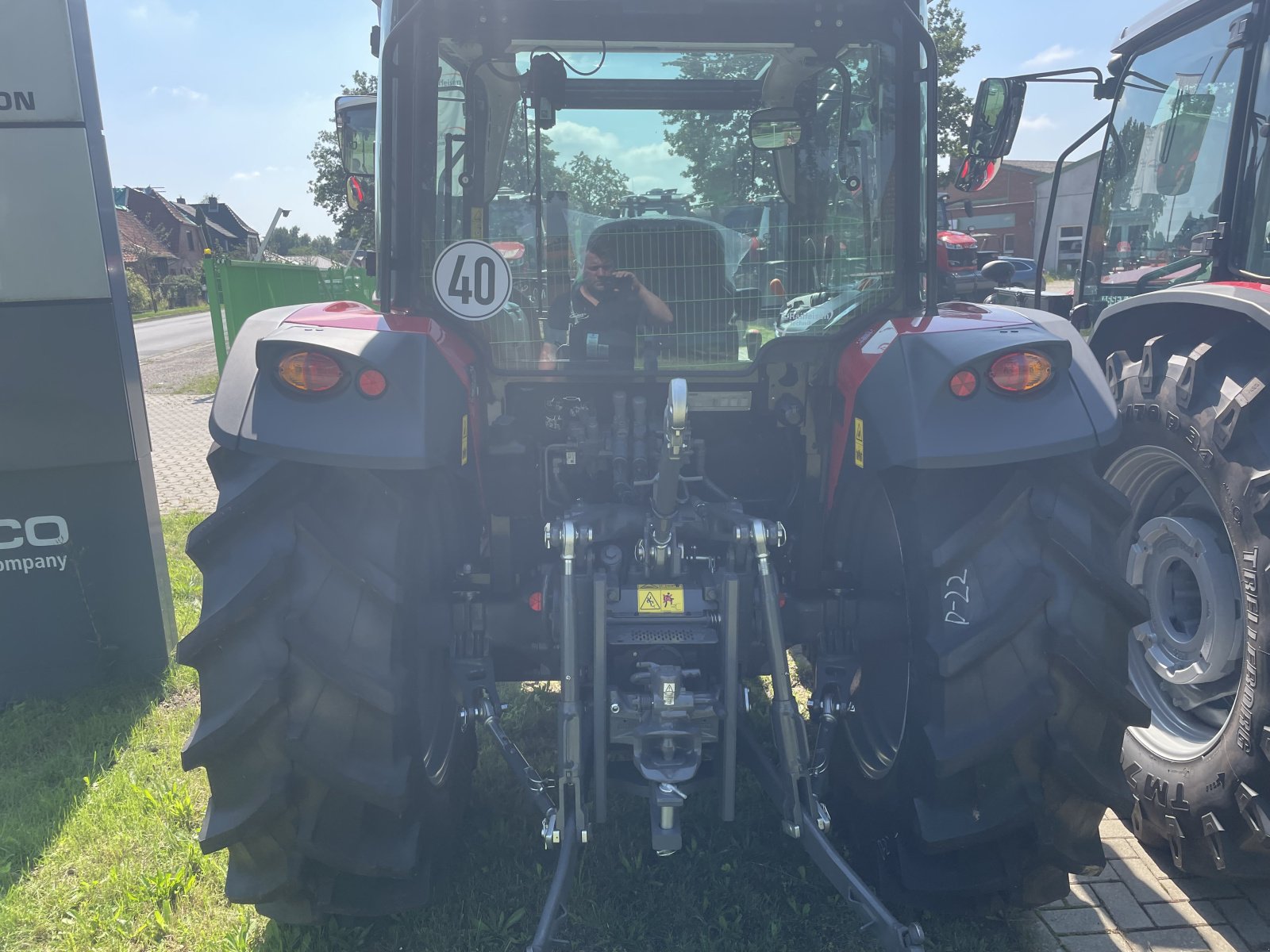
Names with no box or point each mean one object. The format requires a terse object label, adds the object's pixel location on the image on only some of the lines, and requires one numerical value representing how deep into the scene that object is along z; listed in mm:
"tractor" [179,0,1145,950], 2221
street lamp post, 8843
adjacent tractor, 2633
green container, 12070
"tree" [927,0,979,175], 20828
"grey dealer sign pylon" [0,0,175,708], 3859
